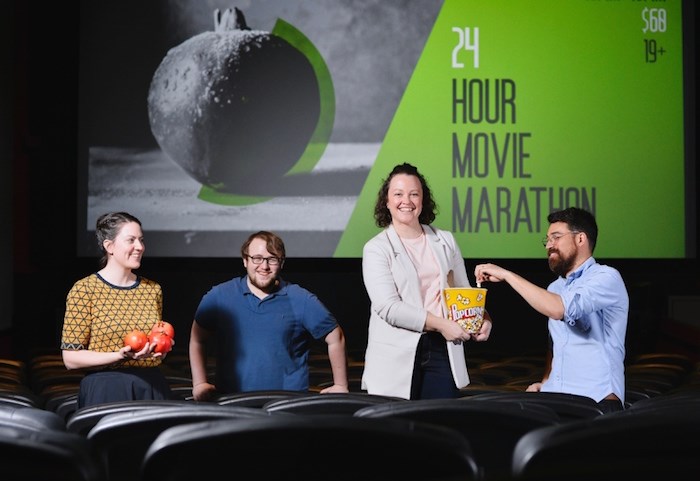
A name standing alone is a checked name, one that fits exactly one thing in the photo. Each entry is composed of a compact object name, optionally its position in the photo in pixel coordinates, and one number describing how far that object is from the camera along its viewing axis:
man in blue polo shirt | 3.93
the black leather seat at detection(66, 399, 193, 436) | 2.09
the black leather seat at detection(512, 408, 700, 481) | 1.48
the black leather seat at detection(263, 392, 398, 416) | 2.26
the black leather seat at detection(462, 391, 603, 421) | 2.38
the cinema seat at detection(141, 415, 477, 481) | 1.48
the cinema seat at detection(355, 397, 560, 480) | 1.96
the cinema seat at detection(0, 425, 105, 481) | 1.45
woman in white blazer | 3.86
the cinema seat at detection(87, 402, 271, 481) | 1.81
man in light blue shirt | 3.59
